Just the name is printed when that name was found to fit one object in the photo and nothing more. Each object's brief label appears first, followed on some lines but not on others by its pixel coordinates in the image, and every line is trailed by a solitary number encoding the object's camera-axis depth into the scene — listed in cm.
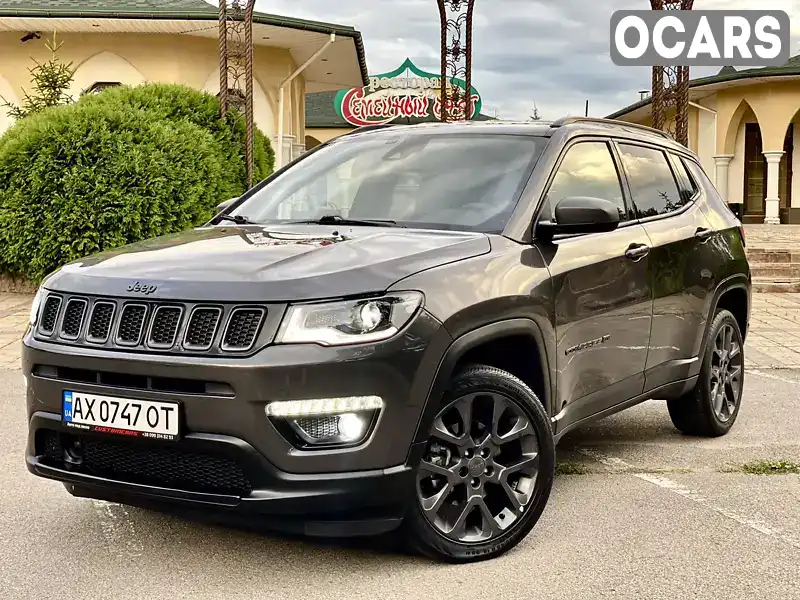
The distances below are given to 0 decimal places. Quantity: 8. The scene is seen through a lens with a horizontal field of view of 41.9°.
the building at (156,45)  1967
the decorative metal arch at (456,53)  2127
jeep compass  353
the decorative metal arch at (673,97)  1648
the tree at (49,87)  1594
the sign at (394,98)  2981
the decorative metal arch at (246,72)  1412
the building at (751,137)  2959
